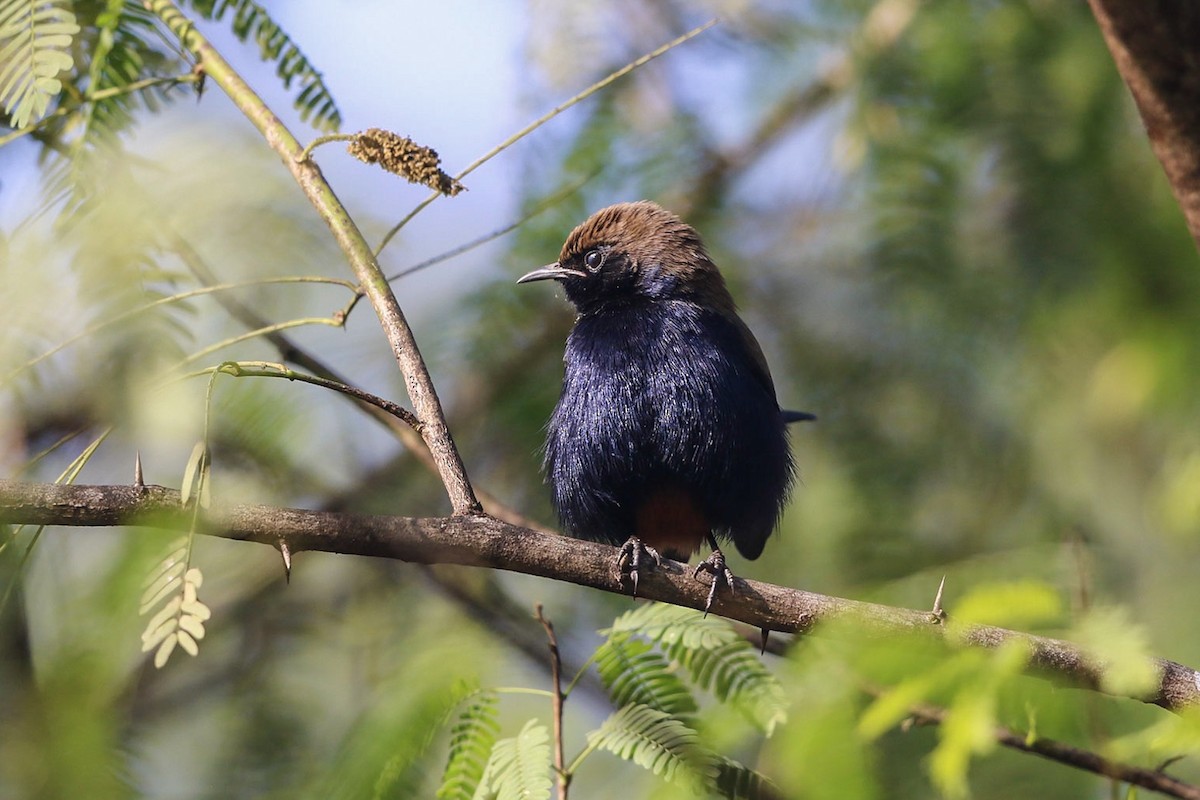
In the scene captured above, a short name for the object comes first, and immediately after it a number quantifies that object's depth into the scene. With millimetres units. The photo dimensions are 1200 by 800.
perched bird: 8406
